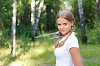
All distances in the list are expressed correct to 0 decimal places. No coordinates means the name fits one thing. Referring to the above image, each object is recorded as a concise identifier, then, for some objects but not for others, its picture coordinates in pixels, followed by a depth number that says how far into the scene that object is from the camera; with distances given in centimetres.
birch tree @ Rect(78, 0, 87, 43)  1614
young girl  272
